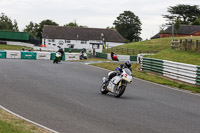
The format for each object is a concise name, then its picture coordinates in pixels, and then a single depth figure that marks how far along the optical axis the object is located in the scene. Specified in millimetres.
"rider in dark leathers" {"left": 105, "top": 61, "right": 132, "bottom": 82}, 12375
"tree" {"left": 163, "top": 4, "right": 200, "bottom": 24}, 110062
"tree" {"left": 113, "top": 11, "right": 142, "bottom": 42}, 124312
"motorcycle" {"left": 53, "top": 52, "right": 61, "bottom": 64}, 31544
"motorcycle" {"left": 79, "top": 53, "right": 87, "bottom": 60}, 42538
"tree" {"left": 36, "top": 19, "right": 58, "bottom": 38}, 123312
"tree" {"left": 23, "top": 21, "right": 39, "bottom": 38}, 150500
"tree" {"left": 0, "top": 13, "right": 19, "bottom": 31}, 148750
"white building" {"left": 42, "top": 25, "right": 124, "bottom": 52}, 102669
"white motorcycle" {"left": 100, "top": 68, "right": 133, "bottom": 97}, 12125
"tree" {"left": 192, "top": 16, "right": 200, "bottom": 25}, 107475
